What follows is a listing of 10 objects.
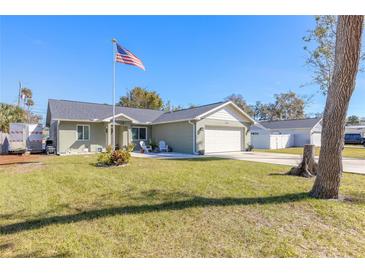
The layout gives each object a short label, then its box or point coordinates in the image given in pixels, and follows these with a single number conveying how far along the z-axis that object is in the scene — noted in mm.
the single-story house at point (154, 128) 16594
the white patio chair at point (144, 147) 18859
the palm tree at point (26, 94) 40966
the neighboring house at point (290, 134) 26609
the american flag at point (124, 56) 11766
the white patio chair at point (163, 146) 18972
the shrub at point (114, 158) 10180
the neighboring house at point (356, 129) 36844
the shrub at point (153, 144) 19656
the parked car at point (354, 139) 32306
